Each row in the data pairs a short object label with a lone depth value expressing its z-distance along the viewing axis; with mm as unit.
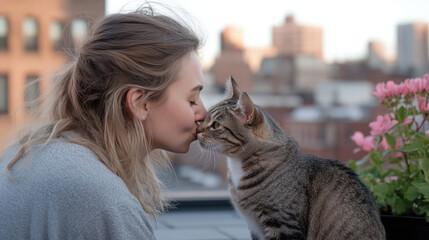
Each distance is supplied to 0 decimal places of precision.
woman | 1055
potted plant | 1395
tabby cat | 1462
